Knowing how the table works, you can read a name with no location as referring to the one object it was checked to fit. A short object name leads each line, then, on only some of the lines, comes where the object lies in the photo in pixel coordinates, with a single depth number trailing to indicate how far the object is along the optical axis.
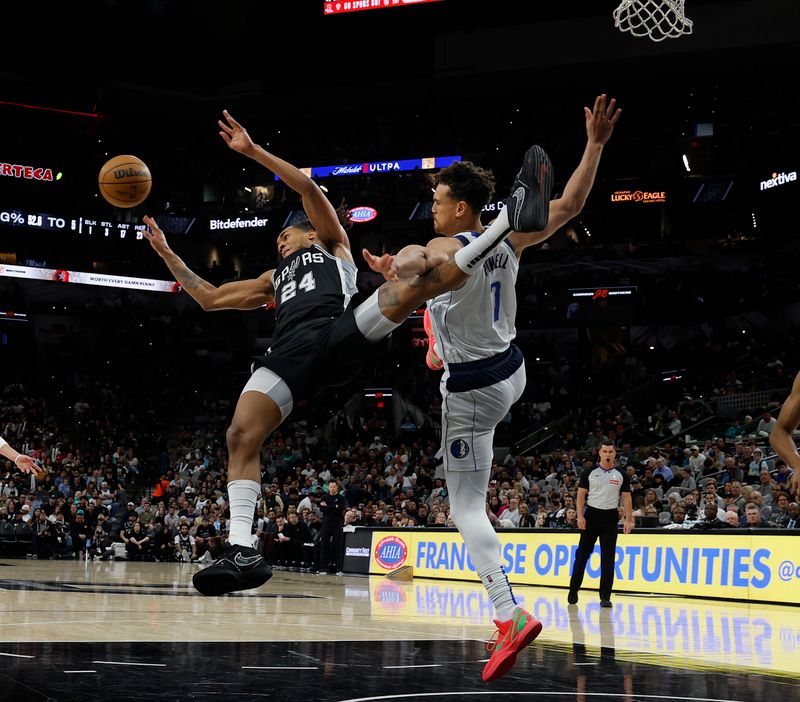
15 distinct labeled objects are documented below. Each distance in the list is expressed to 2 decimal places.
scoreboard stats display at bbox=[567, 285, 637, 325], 36.53
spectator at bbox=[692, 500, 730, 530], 15.52
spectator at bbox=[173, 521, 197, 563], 25.94
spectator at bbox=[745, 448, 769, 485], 19.30
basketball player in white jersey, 5.70
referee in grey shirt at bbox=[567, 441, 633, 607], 13.16
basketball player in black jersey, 5.23
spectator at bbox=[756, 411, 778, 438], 22.11
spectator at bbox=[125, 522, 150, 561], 26.67
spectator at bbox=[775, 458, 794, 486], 17.87
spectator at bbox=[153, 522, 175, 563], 26.78
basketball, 10.12
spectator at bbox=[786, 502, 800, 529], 14.95
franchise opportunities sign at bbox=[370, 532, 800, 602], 13.93
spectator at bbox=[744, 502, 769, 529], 14.86
